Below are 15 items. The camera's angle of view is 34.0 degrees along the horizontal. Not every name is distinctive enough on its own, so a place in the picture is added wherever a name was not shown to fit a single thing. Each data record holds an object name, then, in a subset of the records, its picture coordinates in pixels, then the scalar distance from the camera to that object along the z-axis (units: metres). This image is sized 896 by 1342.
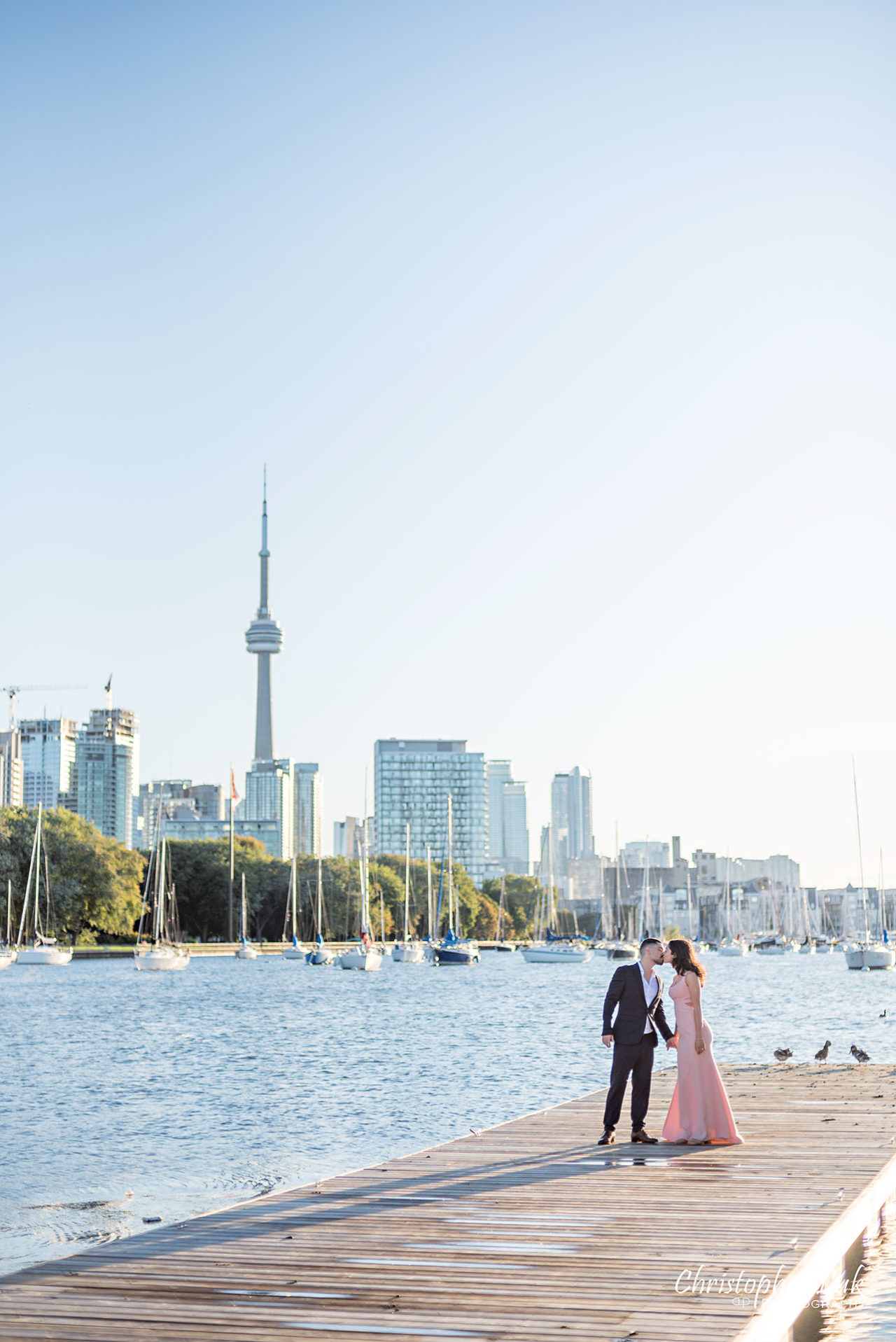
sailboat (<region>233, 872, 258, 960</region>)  143.50
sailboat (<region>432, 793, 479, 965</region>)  143.00
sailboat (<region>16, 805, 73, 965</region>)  117.44
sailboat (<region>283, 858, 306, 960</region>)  148.75
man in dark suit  16.41
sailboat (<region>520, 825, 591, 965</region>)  151.75
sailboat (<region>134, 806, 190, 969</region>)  114.69
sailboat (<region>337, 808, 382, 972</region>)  117.38
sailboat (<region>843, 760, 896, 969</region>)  128.50
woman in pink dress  16.08
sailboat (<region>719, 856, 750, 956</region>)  181.00
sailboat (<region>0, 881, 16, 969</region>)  113.84
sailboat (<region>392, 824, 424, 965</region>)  148.50
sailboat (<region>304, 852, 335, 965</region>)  132.00
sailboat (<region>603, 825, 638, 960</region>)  157.38
